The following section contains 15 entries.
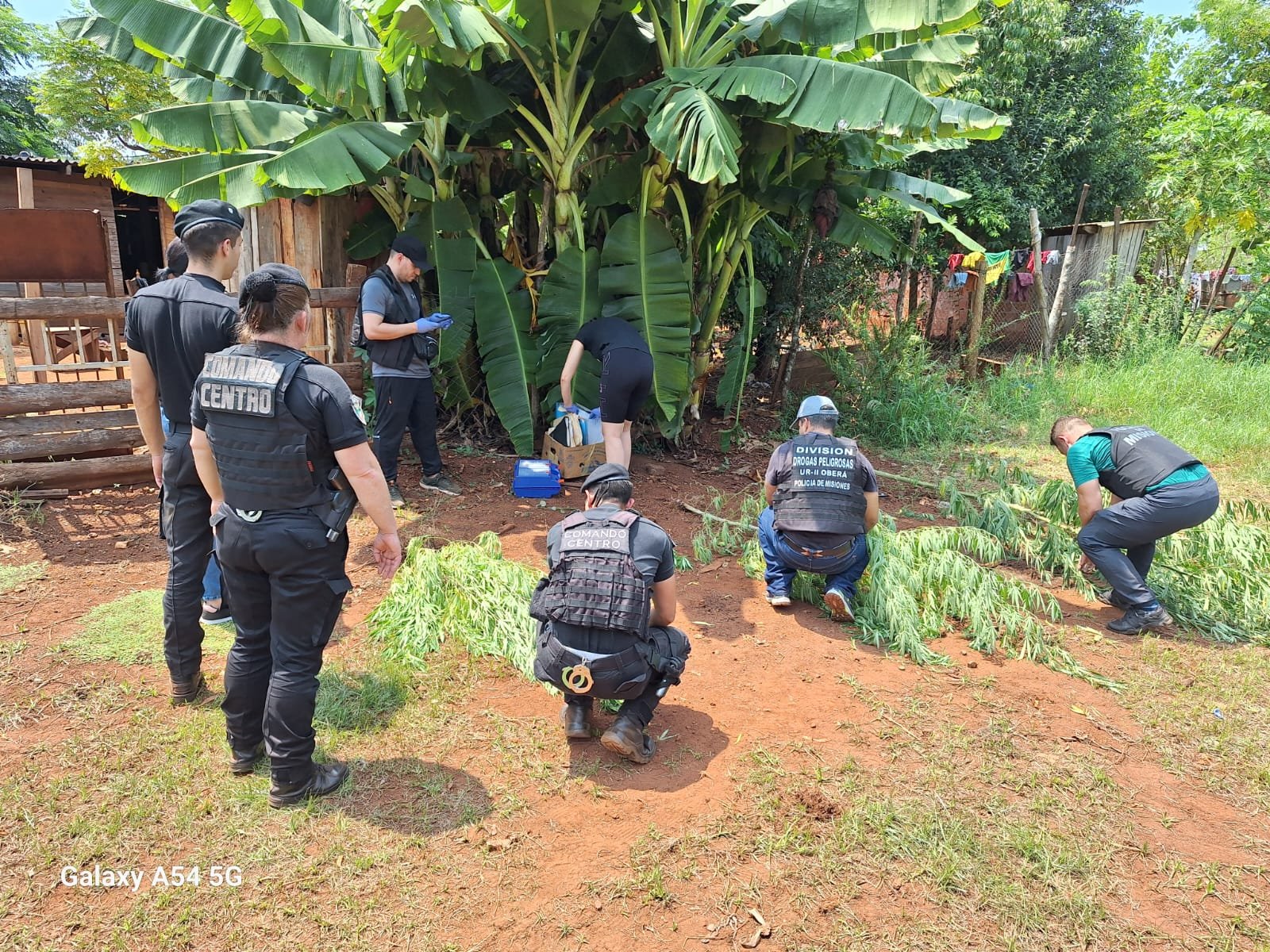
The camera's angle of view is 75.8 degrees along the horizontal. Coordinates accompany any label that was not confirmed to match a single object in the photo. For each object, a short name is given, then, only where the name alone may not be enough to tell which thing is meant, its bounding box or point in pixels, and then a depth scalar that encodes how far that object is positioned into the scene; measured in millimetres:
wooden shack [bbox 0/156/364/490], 5785
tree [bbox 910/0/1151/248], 12906
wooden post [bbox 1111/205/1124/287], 11938
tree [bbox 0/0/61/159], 20656
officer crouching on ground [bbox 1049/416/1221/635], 4965
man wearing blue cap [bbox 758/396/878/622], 4863
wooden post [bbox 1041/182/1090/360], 11605
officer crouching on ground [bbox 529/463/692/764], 3369
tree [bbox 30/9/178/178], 15672
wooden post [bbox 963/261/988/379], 10797
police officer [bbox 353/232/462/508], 6145
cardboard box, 7262
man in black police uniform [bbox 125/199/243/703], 3523
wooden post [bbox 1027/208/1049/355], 11289
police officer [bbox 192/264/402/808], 2863
